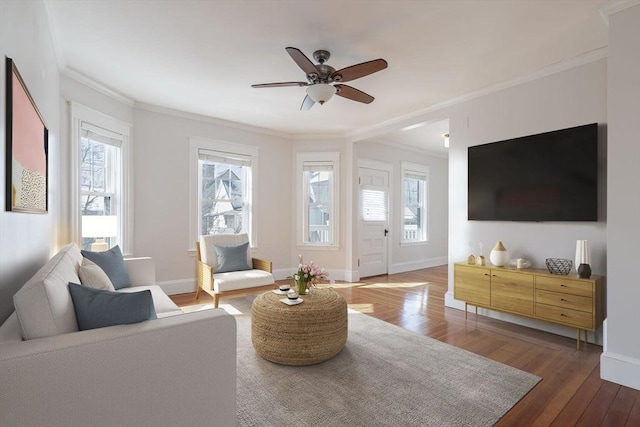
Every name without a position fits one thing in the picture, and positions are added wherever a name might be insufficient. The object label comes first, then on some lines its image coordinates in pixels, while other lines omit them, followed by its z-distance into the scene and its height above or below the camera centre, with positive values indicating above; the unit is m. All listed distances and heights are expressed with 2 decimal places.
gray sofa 1.11 -0.62
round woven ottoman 2.38 -0.92
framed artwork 1.55 +0.36
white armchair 3.62 -0.71
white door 5.89 -0.17
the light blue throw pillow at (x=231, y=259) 4.00 -0.60
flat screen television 2.88 +0.35
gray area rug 1.83 -1.19
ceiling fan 2.45 +1.15
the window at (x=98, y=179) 3.42 +0.41
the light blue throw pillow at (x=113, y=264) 2.84 -0.48
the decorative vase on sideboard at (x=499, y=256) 3.35 -0.47
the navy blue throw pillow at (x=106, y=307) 1.41 -0.43
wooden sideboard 2.68 -0.79
